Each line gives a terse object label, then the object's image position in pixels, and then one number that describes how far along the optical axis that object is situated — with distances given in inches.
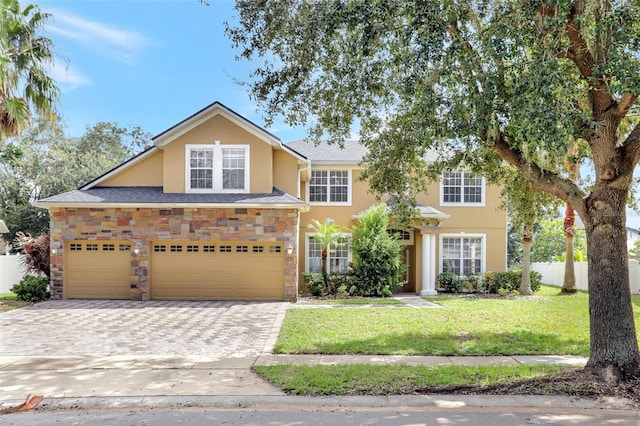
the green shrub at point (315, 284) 685.3
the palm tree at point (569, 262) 748.6
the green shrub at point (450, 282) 746.8
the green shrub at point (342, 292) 673.6
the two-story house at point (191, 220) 617.6
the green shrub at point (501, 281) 742.5
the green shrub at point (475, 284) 745.0
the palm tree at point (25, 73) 482.6
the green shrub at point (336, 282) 693.3
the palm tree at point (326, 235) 689.6
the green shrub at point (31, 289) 601.3
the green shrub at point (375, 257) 676.1
